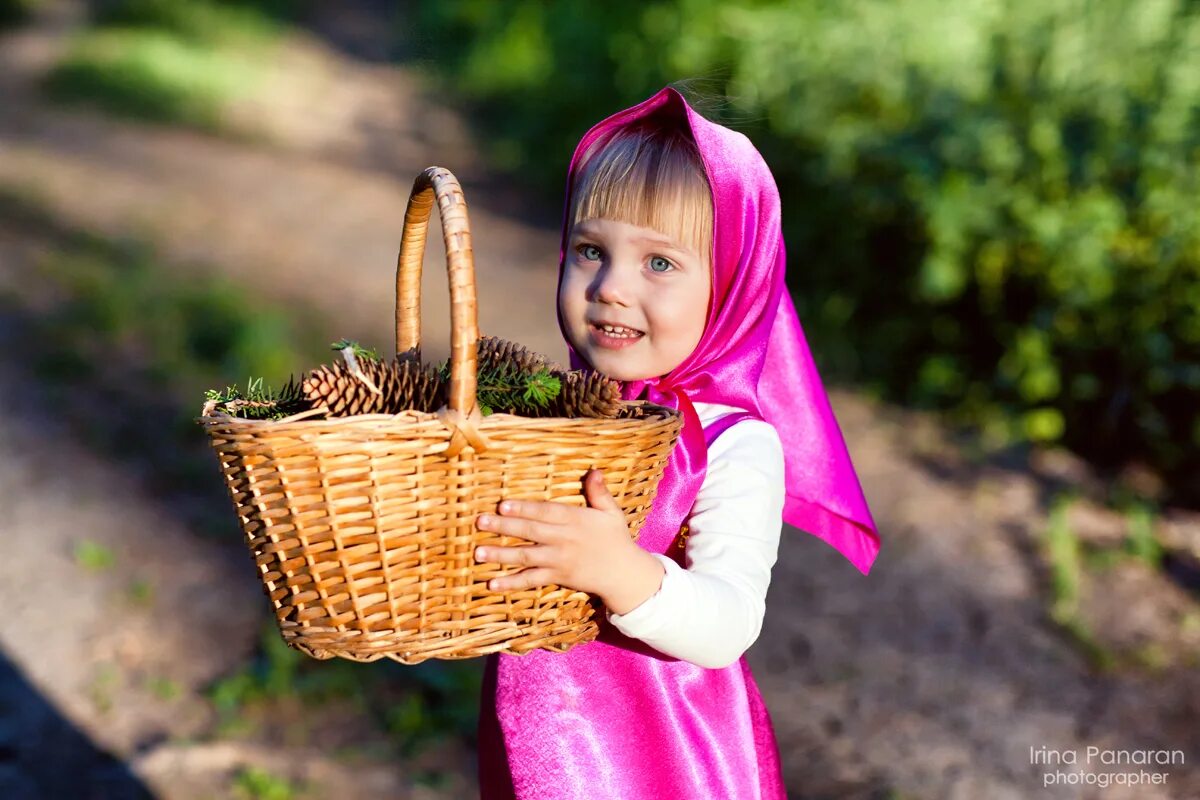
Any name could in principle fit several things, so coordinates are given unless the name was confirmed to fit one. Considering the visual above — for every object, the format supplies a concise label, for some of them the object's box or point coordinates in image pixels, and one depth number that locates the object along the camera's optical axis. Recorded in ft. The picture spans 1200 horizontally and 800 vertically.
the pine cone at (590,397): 4.54
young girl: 5.41
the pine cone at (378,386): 4.51
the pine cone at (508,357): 4.99
